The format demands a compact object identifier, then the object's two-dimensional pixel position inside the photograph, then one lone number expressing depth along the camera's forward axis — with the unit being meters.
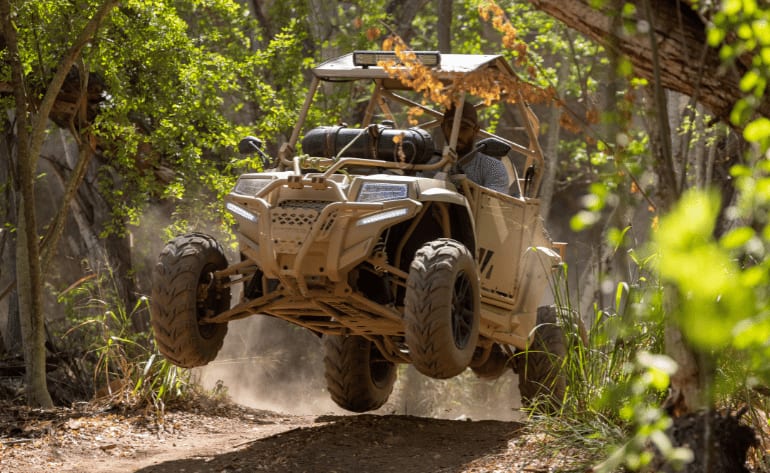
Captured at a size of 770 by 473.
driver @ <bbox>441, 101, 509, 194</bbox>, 17.55
